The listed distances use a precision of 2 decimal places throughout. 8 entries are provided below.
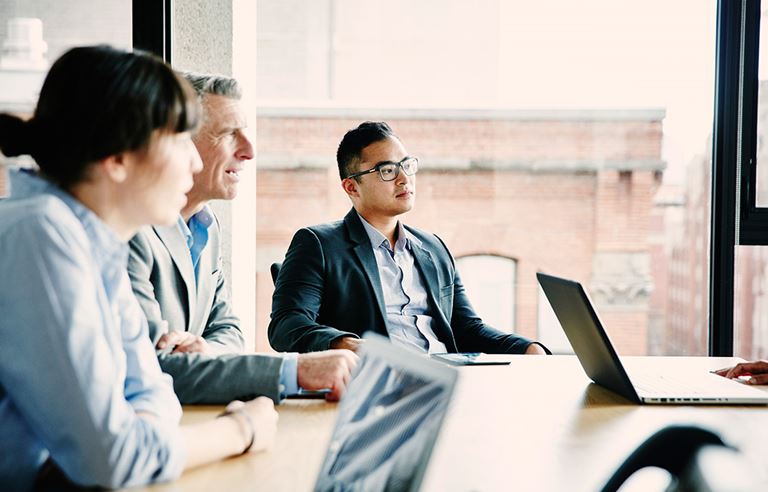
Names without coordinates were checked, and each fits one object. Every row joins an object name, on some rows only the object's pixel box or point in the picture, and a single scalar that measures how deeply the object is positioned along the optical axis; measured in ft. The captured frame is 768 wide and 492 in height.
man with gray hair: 5.57
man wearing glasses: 9.82
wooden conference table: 3.99
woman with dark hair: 3.53
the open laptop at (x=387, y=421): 2.81
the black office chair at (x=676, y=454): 2.52
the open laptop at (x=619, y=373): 5.91
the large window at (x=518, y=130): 21.58
